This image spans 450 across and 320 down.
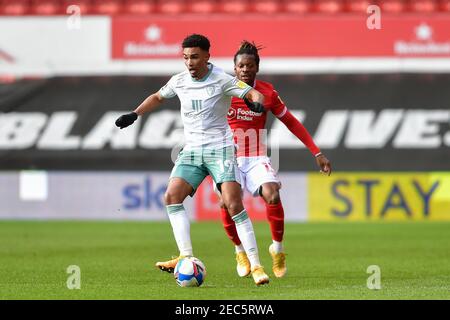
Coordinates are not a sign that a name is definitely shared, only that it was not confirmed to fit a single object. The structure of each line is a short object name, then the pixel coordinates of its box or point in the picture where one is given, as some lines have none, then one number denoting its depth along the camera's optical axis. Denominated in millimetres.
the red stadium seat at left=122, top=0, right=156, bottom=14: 19828
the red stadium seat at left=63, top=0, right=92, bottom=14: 19594
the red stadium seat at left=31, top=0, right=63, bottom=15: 19750
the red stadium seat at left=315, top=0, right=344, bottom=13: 19669
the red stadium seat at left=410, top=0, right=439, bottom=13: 19484
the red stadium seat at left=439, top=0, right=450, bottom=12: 19484
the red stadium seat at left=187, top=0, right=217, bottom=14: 19641
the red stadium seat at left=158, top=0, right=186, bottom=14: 19781
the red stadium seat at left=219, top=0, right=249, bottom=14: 19625
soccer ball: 8383
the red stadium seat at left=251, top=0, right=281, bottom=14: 19672
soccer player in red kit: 9703
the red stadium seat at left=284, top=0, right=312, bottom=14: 19672
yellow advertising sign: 17422
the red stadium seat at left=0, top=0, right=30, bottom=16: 19672
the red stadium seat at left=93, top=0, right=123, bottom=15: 19859
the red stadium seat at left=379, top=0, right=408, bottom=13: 19609
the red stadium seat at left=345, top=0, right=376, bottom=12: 19516
